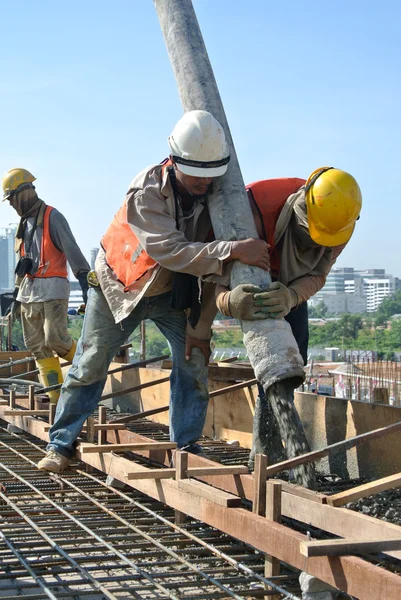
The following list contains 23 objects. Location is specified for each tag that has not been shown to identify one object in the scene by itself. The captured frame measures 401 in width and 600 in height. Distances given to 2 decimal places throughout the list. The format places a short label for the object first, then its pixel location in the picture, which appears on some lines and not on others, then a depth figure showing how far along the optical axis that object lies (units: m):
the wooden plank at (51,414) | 5.54
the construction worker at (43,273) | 7.33
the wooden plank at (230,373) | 6.80
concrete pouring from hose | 3.90
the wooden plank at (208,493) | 3.32
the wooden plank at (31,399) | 6.44
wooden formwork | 2.56
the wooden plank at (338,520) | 2.87
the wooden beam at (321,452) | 3.47
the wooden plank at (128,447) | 4.47
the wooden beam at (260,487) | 3.38
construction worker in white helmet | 4.16
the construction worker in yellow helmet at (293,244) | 4.00
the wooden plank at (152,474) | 3.77
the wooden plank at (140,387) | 6.11
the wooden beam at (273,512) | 3.17
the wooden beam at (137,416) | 5.55
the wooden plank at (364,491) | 3.17
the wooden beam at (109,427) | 5.05
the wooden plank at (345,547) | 2.50
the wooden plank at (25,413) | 5.84
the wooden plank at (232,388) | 5.67
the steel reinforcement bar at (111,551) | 3.11
